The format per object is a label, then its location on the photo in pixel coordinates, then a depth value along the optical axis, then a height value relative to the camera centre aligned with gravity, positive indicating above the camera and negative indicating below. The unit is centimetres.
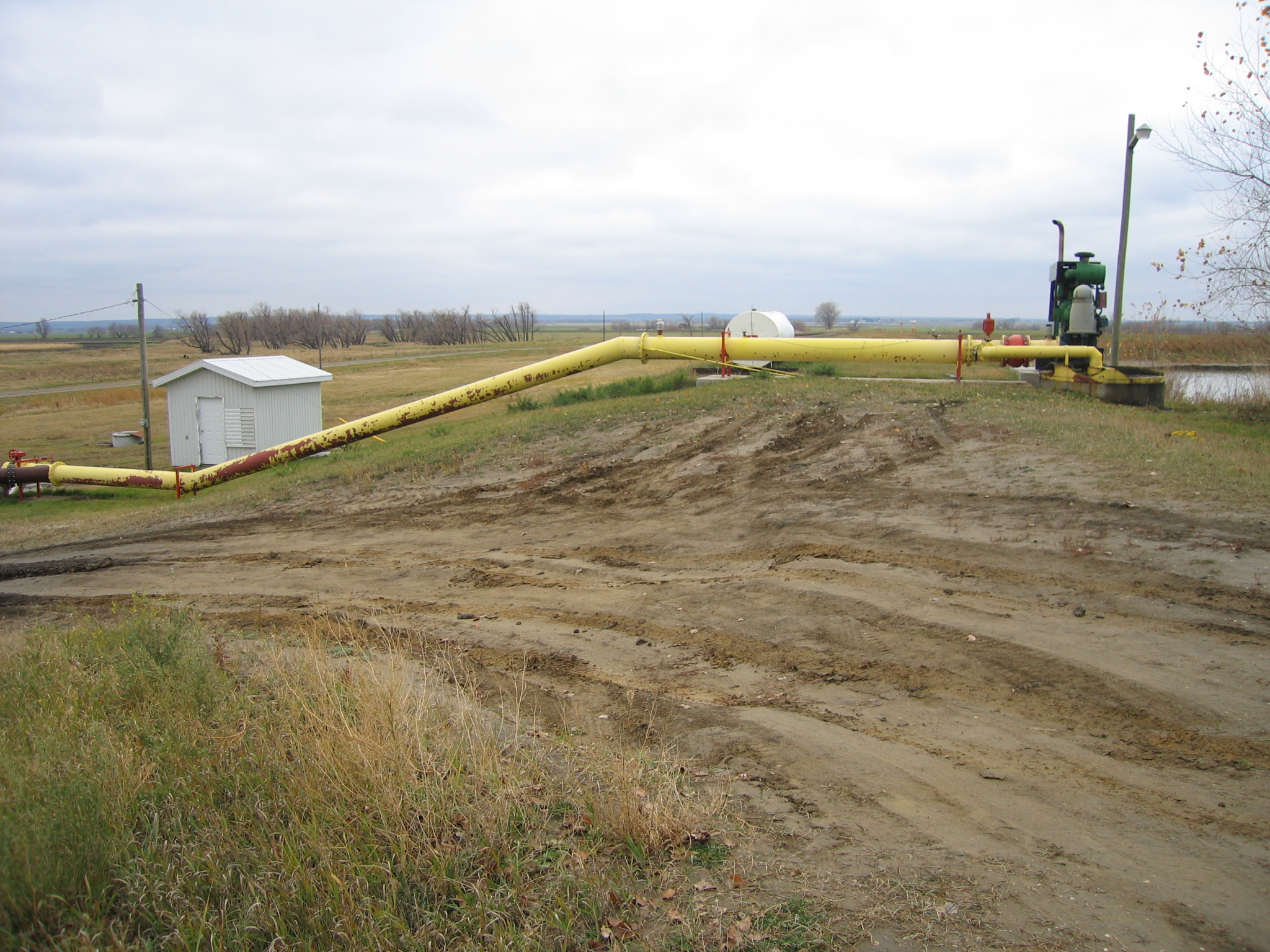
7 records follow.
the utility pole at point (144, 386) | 2561 -84
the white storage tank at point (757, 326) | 2438 +124
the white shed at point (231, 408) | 2556 -148
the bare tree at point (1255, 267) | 1437 +216
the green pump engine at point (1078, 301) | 1694 +151
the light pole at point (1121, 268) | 1608 +207
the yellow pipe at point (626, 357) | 1343 +19
